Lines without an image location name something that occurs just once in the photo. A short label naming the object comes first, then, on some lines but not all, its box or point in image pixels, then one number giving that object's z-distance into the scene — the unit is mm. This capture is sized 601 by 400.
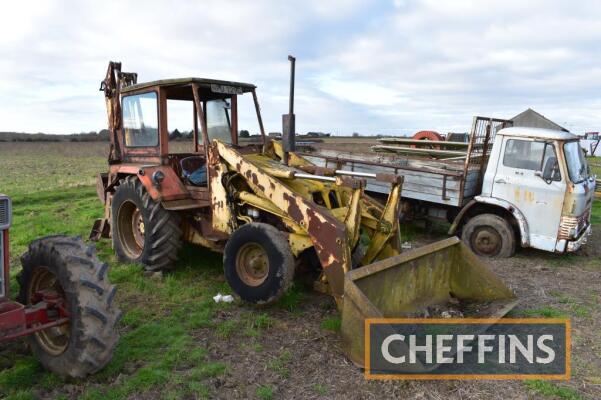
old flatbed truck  6801
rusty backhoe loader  4438
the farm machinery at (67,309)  3293
